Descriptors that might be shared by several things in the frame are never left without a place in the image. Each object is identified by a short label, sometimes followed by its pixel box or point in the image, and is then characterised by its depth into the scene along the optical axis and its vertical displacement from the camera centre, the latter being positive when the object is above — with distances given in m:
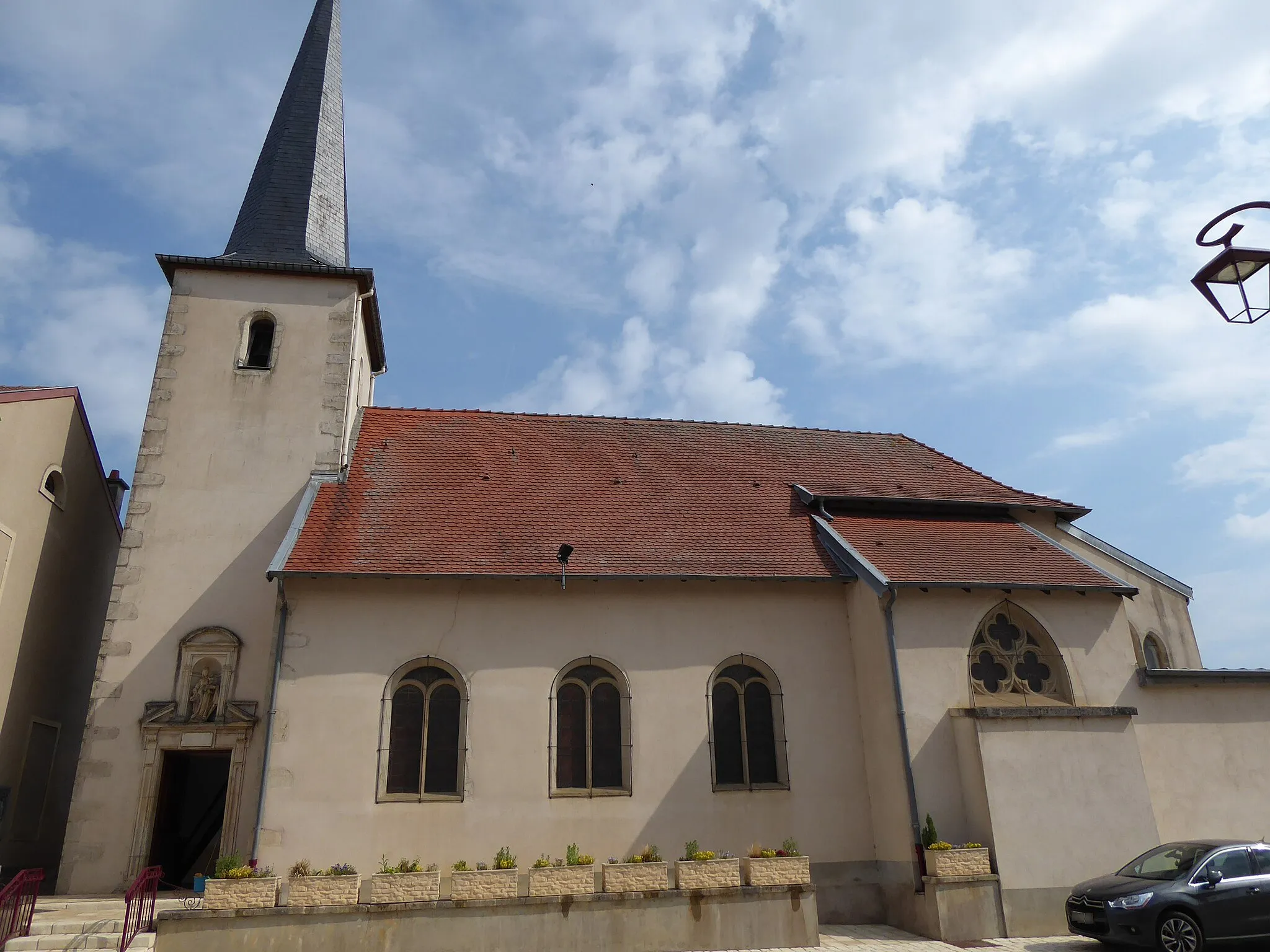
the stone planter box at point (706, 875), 10.58 -0.81
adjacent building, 13.97 +3.75
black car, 9.07 -1.13
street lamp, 6.13 +3.62
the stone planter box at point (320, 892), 9.86 -0.83
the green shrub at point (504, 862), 10.51 -0.59
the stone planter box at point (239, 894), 9.66 -0.81
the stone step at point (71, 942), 9.38 -1.25
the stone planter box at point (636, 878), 10.44 -0.81
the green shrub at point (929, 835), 11.34 -0.45
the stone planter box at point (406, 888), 9.98 -0.82
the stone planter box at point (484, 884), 10.16 -0.82
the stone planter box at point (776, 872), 10.77 -0.82
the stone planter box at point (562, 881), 10.27 -0.81
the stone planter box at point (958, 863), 11.03 -0.79
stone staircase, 9.47 -1.14
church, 11.88 +1.81
